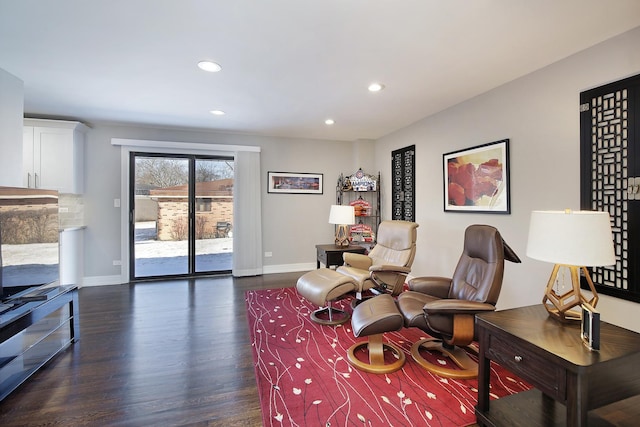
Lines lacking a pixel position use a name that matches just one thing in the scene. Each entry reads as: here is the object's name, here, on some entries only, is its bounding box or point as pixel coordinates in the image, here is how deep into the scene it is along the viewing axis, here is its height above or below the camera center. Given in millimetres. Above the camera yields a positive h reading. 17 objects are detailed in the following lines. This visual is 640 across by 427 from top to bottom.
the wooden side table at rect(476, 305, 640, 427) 1241 -724
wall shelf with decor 4727 +240
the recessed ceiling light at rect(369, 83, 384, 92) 2926 +1304
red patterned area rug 1689 -1186
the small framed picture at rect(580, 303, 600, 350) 1335 -548
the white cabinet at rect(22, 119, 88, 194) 3775 +791
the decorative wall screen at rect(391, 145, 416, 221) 4418 +456
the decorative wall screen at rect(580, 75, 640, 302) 2027 +312
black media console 1955 -1046
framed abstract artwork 2961 +380
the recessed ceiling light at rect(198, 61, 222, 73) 2494 +1297
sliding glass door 4625 -30
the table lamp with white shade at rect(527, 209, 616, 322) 1444 -156
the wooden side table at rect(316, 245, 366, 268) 3977 -558
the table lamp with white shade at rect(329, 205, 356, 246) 4213 -41
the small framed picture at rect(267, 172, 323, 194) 5188 +554
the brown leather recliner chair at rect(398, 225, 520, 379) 2004 -665
